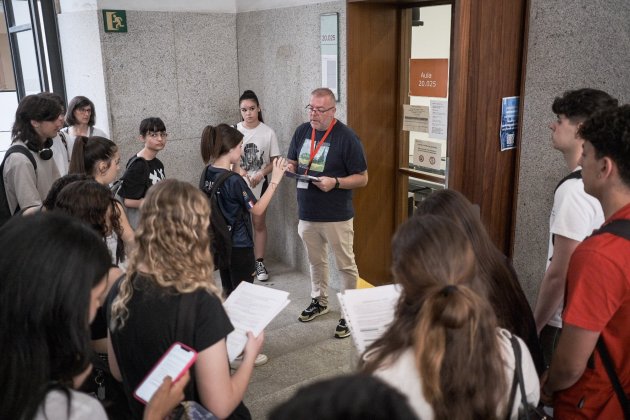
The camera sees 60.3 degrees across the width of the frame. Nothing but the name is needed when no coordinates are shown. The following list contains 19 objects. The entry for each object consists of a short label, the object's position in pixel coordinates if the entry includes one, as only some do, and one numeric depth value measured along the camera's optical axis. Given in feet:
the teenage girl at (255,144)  16.28
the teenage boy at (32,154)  10.66
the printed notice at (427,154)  13.80
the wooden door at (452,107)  9.95
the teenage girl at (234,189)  11.10
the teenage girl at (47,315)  3.64
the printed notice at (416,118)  13.87
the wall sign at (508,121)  10.68
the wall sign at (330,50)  14.05
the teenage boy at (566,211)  7.24
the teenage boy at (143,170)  13.28
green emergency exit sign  15.94
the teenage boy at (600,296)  5.08
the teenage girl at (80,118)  14.74
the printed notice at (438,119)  12.64
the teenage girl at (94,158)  10.03
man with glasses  12.90
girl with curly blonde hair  5.25
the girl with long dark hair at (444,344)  4.12
